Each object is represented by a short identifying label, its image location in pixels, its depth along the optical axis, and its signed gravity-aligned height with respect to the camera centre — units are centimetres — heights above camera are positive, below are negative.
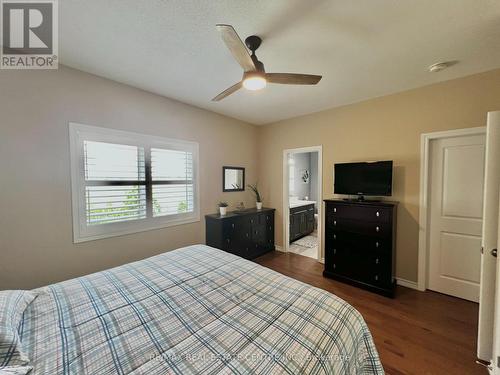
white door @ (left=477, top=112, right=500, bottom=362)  156 -44
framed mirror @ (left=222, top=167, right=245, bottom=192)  378 +5
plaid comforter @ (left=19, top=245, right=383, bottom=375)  87 -79
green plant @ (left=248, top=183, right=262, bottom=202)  427 -21
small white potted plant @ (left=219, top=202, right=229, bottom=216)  348 -48
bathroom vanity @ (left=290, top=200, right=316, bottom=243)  453 -90
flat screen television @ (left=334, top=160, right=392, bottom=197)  270 +6
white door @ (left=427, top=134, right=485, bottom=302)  237 -40
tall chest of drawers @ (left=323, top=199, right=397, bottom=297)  253 -85
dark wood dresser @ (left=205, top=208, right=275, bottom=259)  327 -90
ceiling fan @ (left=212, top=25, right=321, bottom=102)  144 +89
